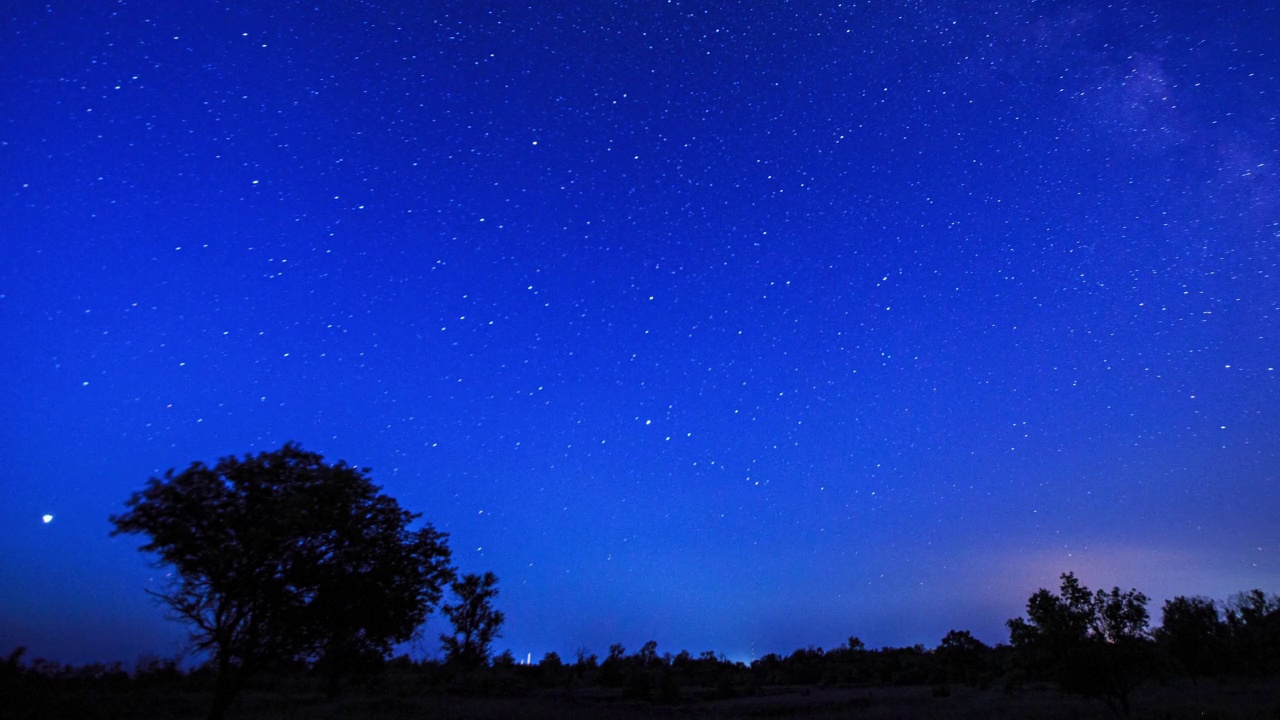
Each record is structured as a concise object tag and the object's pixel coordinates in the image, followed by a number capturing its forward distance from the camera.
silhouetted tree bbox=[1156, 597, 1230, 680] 48.16
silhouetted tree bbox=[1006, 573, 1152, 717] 21.58
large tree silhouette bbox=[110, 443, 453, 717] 15.31
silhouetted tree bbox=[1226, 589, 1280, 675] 48.88
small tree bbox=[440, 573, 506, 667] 56.66
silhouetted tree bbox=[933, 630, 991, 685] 61.41
